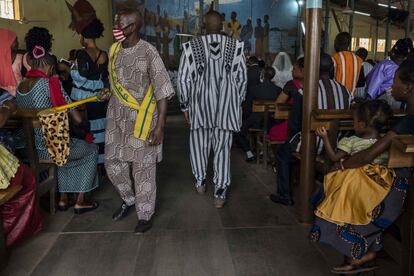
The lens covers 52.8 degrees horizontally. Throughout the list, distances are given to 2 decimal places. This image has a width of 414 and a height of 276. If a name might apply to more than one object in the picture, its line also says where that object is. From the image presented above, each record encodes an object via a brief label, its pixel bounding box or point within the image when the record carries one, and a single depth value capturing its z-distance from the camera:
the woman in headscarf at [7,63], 2.87
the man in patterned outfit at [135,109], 2.80
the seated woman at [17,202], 2.46
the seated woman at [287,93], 3.68
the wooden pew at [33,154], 2.95
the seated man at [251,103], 5.21
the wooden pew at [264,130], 4.72
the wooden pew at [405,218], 1.95
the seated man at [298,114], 3.16
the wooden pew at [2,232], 2.31
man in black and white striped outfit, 3.43
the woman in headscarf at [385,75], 4.15
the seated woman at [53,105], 3.14
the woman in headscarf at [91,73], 3.82
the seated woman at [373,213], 2.06
